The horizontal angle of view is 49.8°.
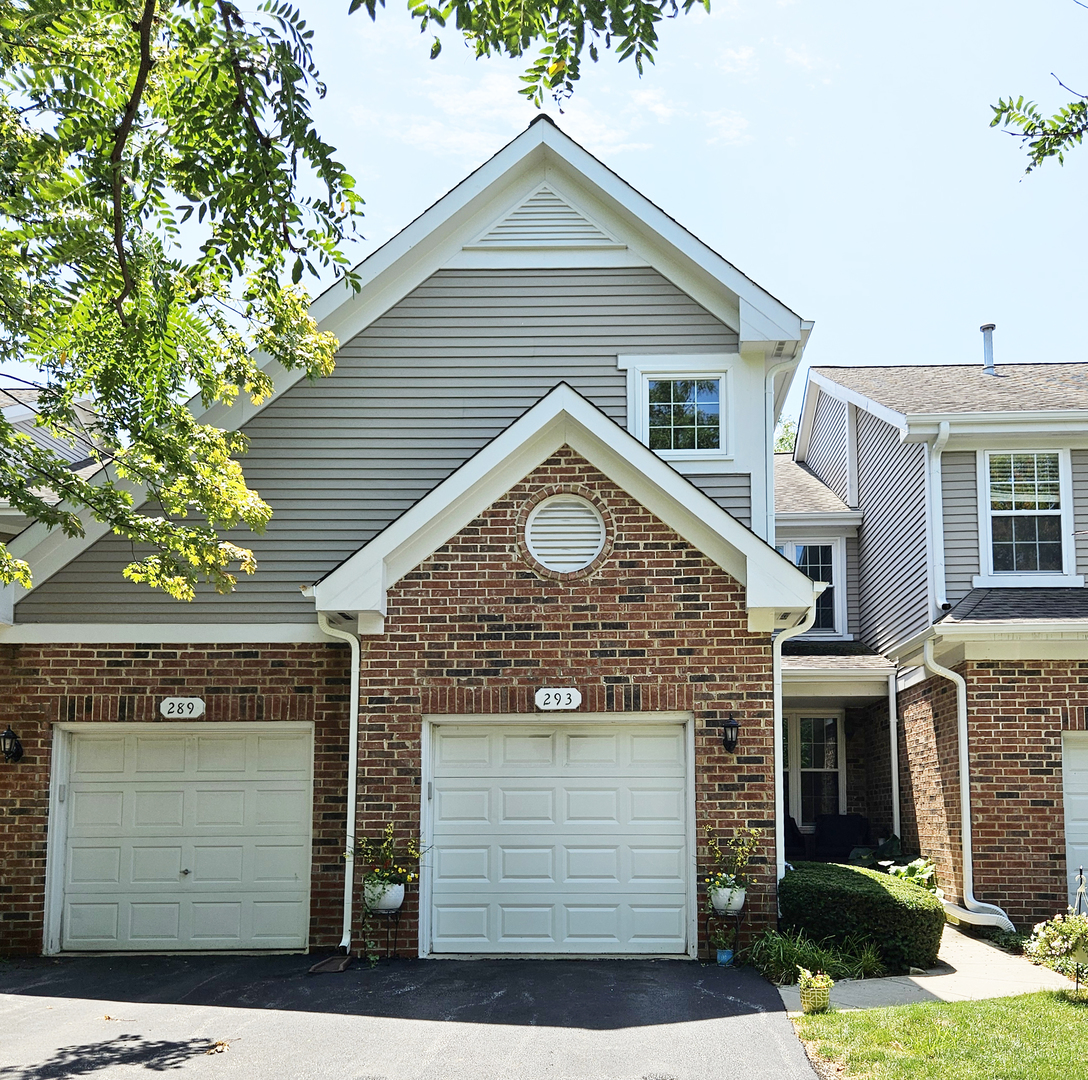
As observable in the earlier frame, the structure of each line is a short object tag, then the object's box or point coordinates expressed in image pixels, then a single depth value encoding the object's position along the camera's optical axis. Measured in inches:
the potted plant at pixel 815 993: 320.2
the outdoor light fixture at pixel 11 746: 445.7
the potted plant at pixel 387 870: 391.5
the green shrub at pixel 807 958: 372.2
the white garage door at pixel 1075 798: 483.8
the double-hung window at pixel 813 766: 693.3
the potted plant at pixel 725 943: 392.2
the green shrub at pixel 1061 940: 356.5
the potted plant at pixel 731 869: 387.9
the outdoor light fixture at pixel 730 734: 405.1
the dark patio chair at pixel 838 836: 651.5
